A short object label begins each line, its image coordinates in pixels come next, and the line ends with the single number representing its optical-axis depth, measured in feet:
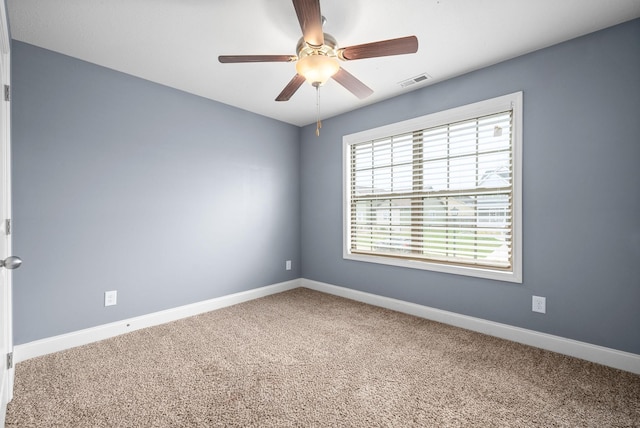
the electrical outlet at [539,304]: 7.85
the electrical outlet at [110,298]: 8.69
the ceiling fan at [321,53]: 5.48
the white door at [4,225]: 5.13
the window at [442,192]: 8.61
